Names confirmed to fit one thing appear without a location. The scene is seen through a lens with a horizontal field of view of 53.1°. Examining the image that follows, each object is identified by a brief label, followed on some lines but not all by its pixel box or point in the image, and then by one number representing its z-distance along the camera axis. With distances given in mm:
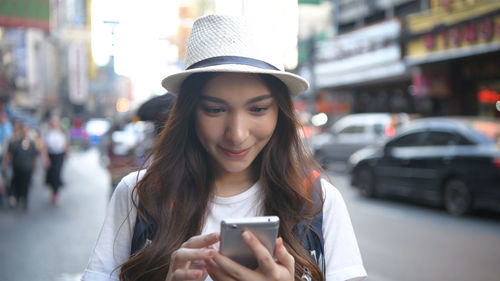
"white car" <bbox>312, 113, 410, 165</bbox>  15273
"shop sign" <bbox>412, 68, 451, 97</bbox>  18312
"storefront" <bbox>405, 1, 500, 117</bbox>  15352
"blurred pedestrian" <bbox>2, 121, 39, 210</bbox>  9742
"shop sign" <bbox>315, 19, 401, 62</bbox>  20562
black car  7895
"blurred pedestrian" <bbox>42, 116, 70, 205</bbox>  10703
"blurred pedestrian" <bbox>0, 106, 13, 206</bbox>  10603
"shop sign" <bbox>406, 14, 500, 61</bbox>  14867
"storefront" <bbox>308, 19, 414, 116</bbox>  20766
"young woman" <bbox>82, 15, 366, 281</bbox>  1553
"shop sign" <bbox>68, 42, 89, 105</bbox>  38562
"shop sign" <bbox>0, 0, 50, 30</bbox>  8219
